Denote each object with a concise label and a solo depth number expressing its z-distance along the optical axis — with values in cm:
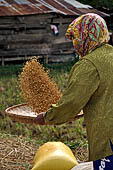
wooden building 1702
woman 310
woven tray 411
